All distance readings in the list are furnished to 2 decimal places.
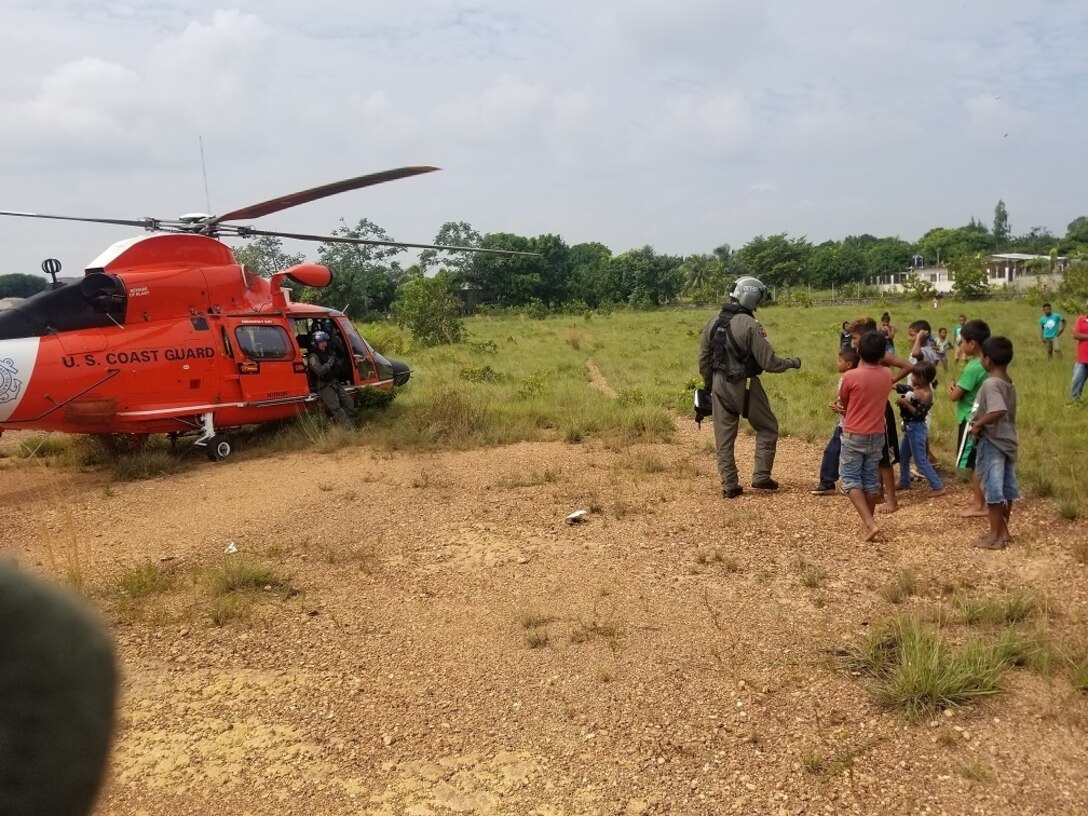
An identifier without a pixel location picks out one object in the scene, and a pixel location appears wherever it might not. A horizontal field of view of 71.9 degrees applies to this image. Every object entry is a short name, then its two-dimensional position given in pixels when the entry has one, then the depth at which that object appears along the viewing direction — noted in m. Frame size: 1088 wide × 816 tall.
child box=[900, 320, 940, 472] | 7.63
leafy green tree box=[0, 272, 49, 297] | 17.24
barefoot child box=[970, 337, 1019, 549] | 5.24
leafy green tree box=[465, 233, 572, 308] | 58.66
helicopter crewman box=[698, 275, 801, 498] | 7.03
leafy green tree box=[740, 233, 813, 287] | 66.44
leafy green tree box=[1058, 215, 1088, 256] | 63.47
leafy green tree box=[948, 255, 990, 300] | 45.22
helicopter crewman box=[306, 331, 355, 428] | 10.69
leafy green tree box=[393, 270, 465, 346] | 24.42
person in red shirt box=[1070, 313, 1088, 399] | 10.70
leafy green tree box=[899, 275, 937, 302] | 44.56
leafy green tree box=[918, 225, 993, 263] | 83.71
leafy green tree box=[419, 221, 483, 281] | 55.06
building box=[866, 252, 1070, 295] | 48.34
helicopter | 8.08
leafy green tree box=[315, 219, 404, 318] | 41.62
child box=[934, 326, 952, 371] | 11.12
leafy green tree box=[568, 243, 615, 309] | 60.78
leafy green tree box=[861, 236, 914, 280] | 81.56
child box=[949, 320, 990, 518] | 5.68
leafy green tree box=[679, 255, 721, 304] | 63.89
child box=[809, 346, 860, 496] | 6.93
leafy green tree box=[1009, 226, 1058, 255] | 89.00
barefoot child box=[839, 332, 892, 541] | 5.81
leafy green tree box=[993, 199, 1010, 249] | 109.78
